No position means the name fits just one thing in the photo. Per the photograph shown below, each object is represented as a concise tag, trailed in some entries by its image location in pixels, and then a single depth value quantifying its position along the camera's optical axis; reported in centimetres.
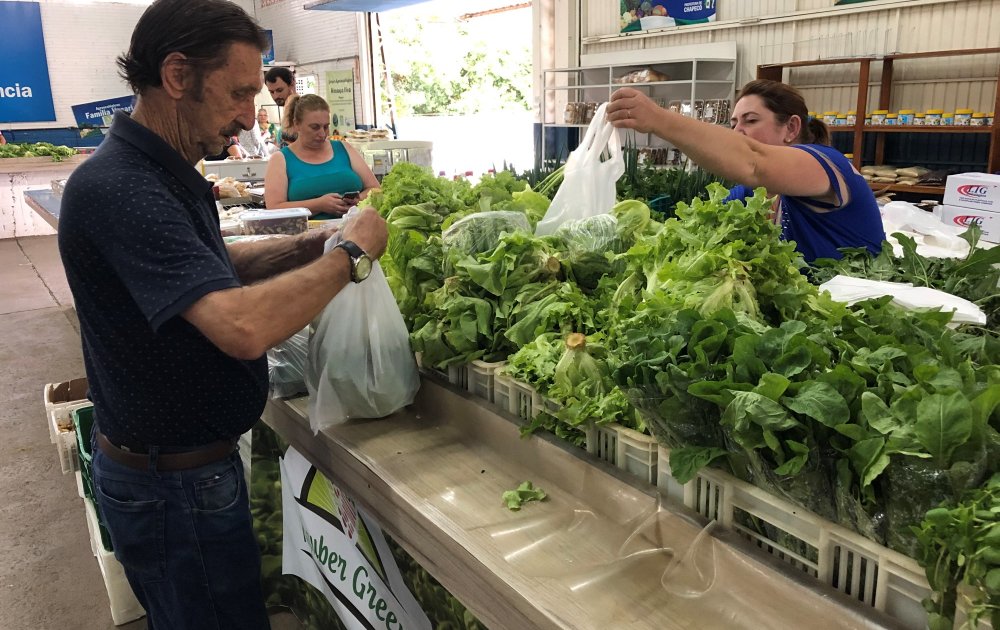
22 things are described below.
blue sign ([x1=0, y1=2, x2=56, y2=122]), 1295
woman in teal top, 446
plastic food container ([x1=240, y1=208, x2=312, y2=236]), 344
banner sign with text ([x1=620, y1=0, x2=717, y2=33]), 796
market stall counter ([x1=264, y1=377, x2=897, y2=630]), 123
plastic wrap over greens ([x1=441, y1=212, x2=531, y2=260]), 217
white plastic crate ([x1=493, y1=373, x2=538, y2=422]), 176
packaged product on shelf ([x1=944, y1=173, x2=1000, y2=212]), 467
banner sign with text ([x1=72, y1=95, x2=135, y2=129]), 1377
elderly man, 135
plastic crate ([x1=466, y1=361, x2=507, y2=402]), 190
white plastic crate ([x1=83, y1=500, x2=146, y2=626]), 271
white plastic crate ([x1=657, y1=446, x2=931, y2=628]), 108
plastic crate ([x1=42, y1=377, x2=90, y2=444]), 328
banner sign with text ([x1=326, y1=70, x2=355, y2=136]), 809
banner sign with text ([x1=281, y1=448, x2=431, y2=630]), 189
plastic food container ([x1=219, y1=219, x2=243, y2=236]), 368
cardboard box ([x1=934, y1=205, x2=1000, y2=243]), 470
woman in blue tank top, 214
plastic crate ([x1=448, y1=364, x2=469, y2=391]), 204
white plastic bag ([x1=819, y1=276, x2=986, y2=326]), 162
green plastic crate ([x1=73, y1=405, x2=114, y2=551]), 266
